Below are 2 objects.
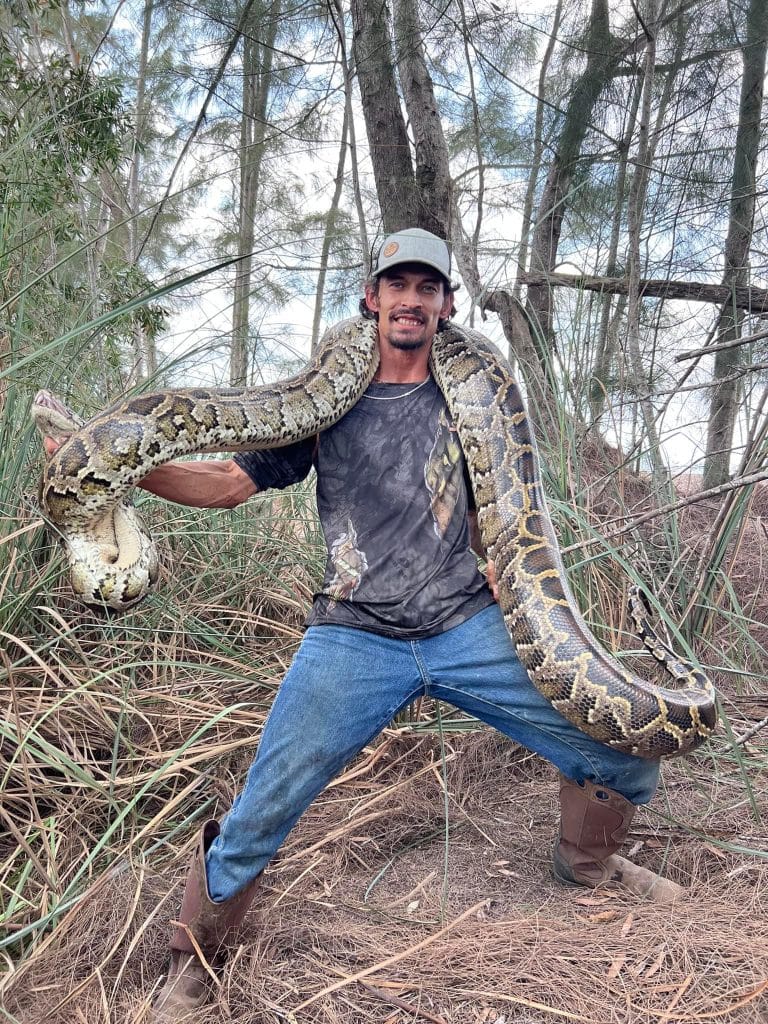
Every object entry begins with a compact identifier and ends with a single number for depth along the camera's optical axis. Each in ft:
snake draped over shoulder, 9.48
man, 9.28
